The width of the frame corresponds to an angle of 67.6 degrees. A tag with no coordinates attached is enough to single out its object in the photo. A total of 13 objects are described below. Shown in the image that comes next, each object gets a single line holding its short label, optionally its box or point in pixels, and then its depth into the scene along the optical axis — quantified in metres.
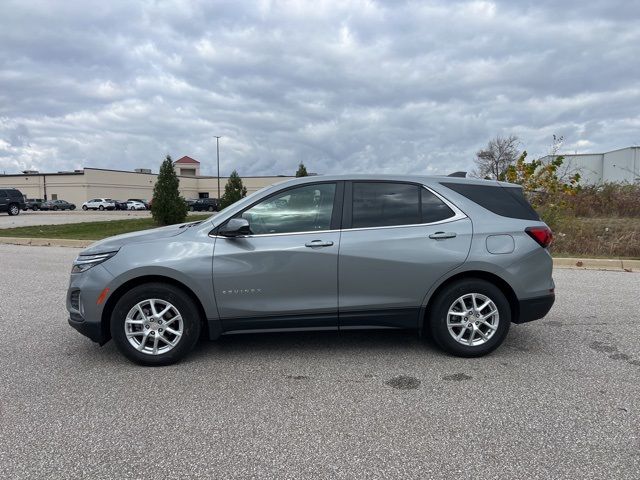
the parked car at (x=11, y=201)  35.69
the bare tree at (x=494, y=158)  51.39
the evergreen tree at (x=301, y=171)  37.62
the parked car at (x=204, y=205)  54.03
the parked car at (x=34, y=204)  59.47
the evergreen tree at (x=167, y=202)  23.80
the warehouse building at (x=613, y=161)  45.08
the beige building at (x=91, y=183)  71.12
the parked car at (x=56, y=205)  60.00
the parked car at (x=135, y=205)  64.12
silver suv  4.21
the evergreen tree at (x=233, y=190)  39.00
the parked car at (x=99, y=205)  62.50
